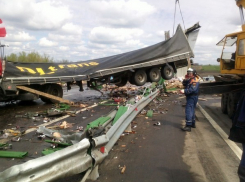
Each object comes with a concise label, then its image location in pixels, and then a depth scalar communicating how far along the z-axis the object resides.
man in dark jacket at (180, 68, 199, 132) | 6.95
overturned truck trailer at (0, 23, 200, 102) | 9.52
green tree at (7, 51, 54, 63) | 39.36
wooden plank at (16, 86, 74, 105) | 9.72
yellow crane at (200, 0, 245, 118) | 7.81
